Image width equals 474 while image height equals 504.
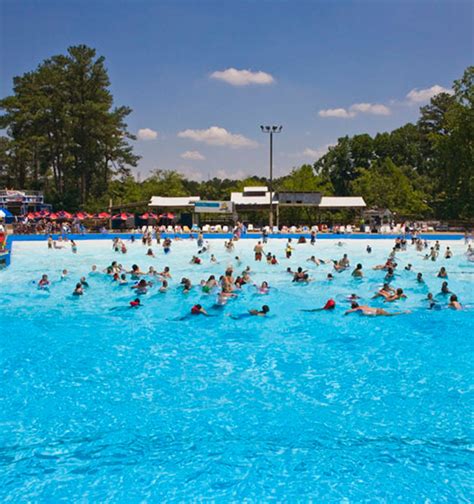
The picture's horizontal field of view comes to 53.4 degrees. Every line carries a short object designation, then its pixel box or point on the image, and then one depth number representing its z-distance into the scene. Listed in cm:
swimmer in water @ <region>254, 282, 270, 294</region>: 1919
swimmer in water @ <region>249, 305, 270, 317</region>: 1581
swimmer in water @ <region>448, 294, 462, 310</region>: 1669
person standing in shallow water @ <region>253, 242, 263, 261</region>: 2662
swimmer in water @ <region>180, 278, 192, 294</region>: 1911
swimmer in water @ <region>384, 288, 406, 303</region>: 1767
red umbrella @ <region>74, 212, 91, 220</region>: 4613
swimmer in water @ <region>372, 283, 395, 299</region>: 1800
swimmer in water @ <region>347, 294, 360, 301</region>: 1748
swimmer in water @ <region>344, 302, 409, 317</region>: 1577
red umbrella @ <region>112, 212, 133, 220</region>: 4734
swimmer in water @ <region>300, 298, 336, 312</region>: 1650
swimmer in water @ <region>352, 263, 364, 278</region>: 2244
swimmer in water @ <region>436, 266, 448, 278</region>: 2250
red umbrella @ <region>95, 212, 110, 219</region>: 4841
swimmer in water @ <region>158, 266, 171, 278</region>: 2130
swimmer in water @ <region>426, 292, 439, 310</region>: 1670
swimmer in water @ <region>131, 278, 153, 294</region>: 1927
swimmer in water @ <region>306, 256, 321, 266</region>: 2633
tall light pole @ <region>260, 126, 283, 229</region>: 4514
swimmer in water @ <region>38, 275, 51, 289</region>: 2038
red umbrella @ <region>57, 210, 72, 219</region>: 4591
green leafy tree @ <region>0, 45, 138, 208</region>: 5388
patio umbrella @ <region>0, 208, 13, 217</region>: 3462
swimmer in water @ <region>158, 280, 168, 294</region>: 1941
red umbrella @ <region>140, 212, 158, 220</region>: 4831
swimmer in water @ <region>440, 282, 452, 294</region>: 1873
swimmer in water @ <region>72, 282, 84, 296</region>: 1891
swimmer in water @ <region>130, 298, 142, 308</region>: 1711
